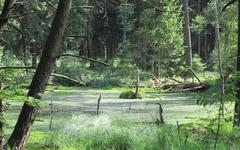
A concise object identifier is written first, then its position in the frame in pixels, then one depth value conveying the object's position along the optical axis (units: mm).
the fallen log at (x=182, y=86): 20516
